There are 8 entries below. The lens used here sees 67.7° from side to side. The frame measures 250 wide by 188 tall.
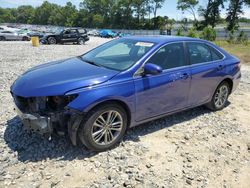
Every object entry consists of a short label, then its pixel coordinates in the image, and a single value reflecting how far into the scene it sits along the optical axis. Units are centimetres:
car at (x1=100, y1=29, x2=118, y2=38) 3515
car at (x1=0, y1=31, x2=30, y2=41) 2056
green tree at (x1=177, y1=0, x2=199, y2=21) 4730
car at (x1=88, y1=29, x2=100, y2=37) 3765
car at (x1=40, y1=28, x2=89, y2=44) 1754
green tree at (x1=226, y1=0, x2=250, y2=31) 4244
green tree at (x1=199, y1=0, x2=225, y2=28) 4413
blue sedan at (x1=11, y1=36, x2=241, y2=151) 242
